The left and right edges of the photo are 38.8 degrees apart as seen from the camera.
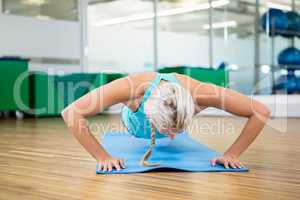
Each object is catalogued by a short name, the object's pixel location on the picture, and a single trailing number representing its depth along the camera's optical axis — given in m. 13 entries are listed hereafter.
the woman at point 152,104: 1.68
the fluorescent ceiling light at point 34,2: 6.46
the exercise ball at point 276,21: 5.88
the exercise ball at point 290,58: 5.87
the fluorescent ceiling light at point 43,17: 6.57
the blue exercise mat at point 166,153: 1.73
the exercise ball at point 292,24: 5.98
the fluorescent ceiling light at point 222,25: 6.72
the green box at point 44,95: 6.02
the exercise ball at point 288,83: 5.65
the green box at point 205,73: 5.57
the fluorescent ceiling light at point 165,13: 6.95
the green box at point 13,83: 5.73
